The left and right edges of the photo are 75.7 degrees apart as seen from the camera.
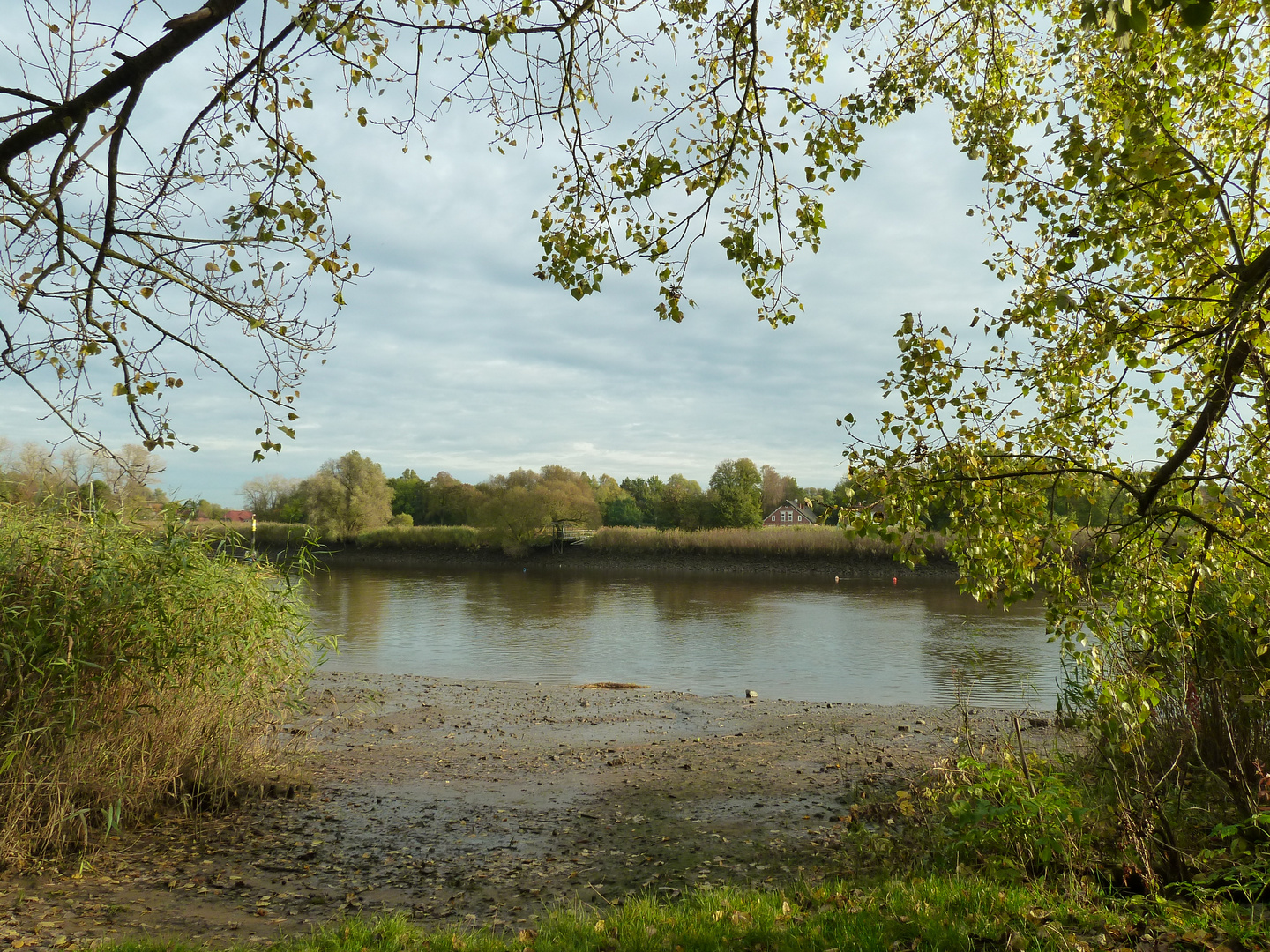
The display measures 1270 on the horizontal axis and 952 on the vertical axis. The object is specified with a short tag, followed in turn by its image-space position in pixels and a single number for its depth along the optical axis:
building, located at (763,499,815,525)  96.31
